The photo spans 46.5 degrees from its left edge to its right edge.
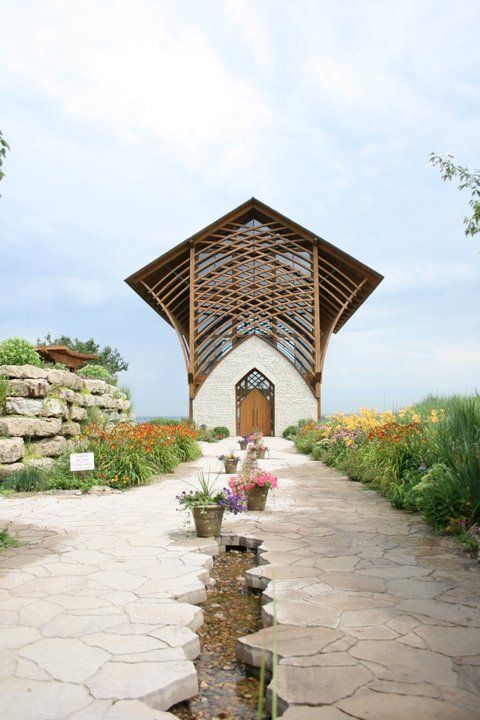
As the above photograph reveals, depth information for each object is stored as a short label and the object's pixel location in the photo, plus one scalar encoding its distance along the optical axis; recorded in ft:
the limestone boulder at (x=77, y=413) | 37.47
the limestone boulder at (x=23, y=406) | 33.12
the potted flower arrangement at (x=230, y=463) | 38.40
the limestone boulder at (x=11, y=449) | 30.52
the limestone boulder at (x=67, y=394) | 36.30
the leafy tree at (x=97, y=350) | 108.06
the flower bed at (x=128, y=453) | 31.89
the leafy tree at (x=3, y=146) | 14.57
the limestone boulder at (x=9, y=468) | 30.53
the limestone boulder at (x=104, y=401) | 42.60
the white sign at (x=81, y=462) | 29.81
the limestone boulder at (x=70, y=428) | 35.94
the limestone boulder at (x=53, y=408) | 34.42
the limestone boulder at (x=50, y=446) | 33.30
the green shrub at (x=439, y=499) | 19.27
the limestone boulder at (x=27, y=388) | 33.60
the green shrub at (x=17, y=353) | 37.06
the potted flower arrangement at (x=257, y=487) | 23.95
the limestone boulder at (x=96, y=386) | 43.01
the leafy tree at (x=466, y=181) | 30.91
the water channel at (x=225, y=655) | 9.00
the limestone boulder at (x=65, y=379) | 35.91
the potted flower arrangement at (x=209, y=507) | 18.89
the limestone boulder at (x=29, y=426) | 31.73
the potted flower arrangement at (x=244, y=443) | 57.30
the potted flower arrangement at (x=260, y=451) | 48.14
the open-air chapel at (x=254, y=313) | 84.64
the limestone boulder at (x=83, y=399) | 38.34
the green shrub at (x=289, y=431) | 80.30
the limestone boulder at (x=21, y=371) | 33.73
